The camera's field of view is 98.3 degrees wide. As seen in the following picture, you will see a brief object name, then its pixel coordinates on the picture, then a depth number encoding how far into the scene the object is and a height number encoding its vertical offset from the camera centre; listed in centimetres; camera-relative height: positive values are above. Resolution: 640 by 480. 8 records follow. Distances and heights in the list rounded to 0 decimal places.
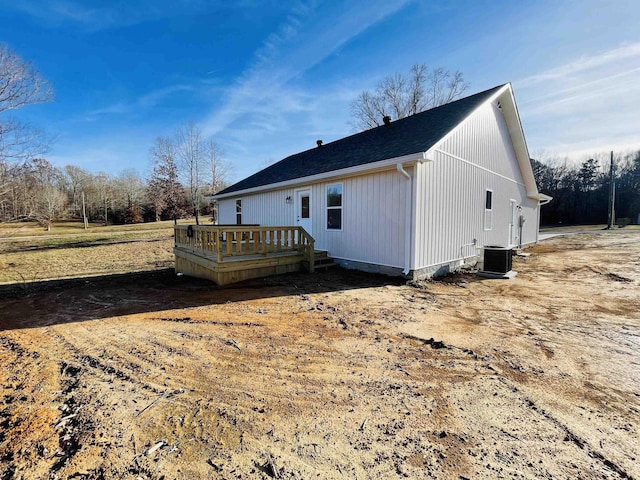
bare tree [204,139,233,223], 2202 +465
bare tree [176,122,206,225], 2030 +494
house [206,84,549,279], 676 +93
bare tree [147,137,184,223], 1923 +298
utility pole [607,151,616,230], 2503 +179
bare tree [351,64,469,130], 2108 +1006
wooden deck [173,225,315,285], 677 -89
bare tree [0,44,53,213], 1155 +453
